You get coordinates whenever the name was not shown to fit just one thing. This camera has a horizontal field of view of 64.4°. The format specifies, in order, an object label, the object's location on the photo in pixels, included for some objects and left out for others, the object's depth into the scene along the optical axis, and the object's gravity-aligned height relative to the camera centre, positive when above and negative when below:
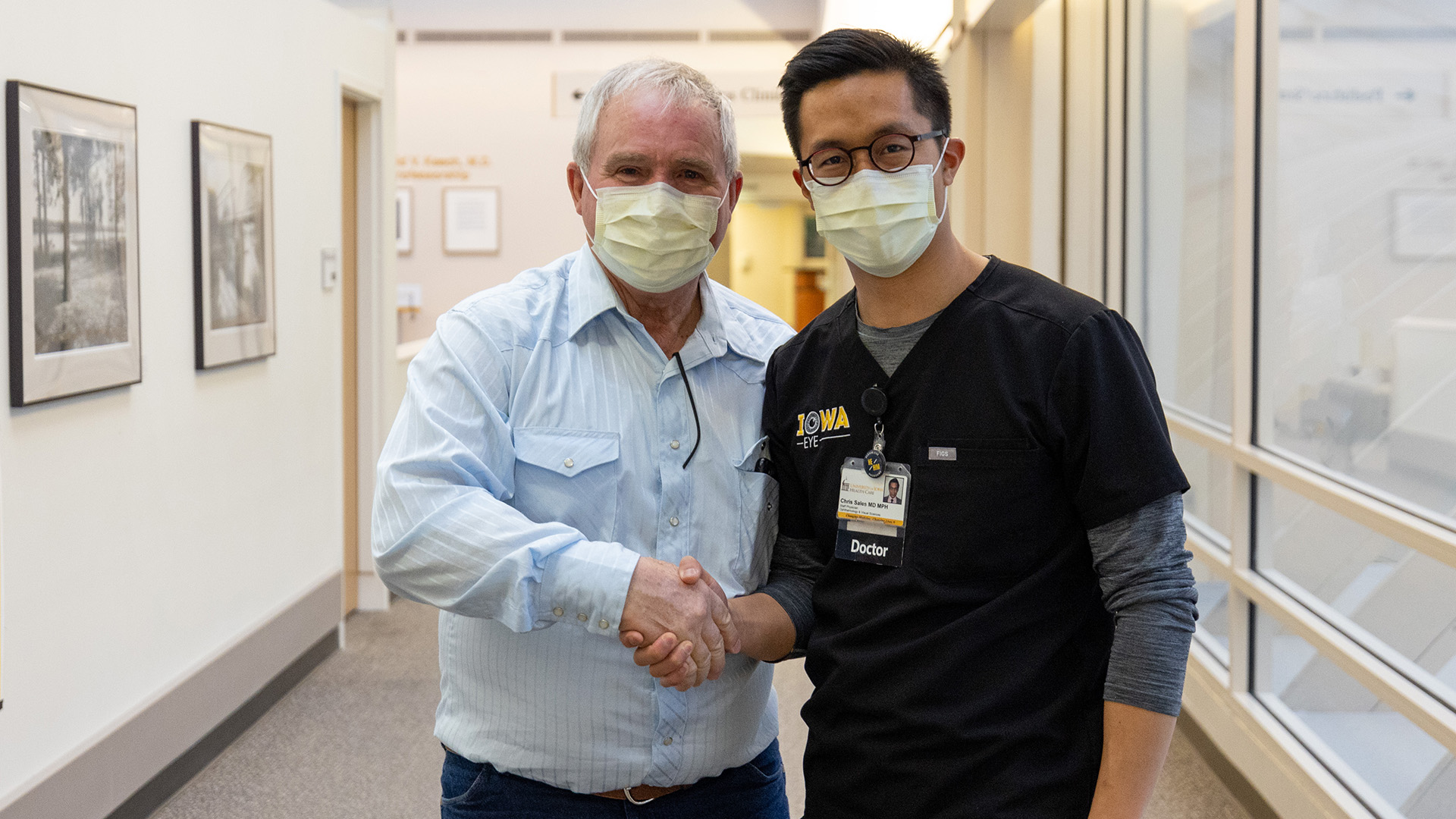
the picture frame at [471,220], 9.98 +0.97
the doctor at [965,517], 1.30 -0.21
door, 5.73 +0.01
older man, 1.42 -0.21
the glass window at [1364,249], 2.76 +0.24
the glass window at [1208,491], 3.99 -0.55
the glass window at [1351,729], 2.69 -1.02
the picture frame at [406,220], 9.96 +0.97
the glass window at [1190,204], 4.09 +0.50
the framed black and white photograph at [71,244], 2.80 +0.23
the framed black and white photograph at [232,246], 3.82 +0.31
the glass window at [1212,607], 4.09 -0.98
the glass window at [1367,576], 2.61 -0.62
